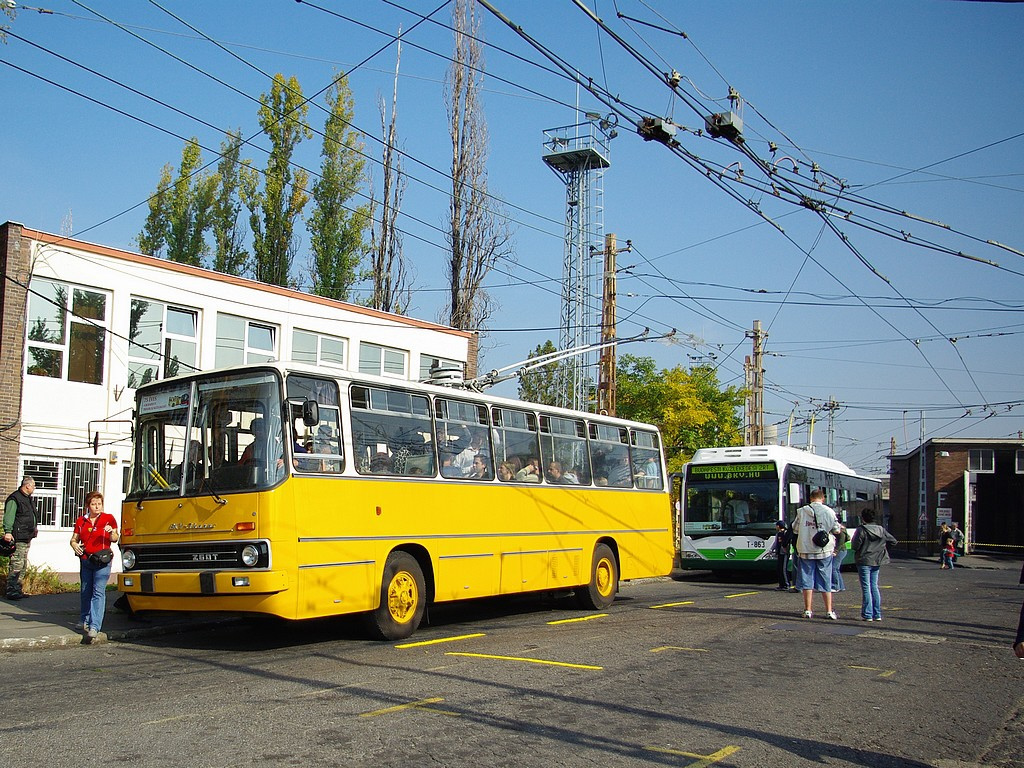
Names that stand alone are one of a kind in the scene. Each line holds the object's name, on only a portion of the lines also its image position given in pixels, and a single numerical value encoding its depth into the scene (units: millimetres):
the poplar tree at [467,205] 33344
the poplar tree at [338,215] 33469
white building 19139
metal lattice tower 34531
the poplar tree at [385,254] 34219
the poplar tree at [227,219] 33312
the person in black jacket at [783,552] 20969
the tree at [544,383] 49000
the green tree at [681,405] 41406
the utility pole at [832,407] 60738
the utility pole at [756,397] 40438
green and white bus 23438
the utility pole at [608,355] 25844
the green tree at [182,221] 33188
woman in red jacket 11281
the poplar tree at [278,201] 32875
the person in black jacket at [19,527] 14617
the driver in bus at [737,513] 23766
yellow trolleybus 10211
